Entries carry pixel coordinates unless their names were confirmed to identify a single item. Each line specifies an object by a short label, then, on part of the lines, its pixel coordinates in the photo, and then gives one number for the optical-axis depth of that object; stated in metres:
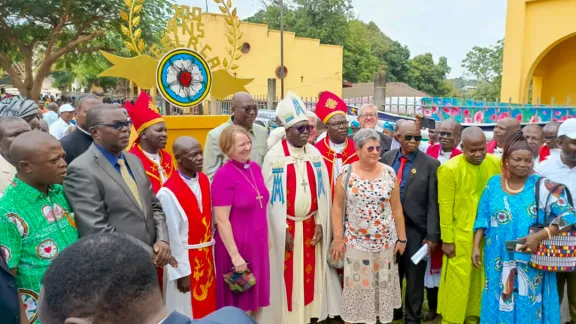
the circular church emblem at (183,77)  5.18
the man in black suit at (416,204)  4.11
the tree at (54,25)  15.62
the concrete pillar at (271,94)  13.00
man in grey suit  2.63
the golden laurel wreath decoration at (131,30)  5.10
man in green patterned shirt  2.27
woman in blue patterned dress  3.34
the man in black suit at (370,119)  5.79
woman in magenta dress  3.57
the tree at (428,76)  47.88
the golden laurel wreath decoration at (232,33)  5.91
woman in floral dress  3.80
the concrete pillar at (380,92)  9.55
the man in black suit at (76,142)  3.85
